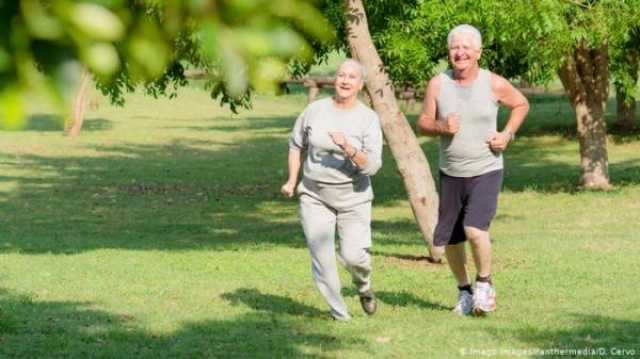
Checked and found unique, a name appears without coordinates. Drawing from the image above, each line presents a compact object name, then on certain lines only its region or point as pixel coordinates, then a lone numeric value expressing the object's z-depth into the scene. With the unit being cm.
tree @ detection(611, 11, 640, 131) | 2120
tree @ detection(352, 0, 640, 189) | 1772
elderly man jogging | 1016
